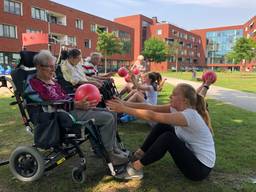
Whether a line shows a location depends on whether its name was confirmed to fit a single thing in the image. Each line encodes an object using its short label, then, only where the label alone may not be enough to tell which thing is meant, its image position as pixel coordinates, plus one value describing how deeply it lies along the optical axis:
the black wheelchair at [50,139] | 2.31
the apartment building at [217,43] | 86.20
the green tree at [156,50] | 49.04
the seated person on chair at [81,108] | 2.50
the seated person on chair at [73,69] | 3.93
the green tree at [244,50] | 28.50
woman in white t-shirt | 2.23
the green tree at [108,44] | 30.92
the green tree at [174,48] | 53.14
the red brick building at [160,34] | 57.05
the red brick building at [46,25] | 25.48
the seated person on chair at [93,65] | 5.55
